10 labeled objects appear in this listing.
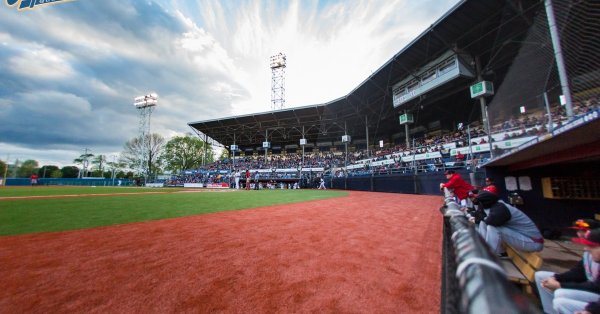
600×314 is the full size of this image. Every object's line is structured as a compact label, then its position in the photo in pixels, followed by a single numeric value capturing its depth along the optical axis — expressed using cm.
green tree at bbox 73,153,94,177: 6009
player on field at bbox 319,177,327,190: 2590
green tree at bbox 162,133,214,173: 5738
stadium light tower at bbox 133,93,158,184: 4153
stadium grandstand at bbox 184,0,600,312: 484
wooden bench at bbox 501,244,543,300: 269
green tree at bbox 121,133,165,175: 5172
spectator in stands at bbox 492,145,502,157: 554
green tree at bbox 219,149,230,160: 6629
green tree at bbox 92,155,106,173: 6631
